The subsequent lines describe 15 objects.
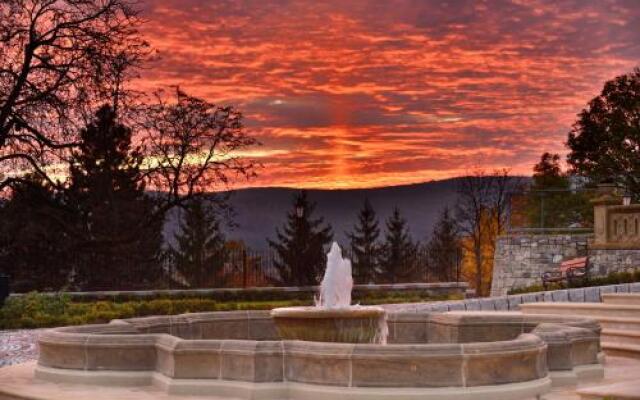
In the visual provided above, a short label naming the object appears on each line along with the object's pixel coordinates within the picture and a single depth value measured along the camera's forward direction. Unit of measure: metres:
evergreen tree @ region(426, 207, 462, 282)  40.28
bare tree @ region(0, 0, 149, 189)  25.73
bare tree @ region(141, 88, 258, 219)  35.59
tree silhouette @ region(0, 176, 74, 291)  27.83
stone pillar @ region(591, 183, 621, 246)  36.97
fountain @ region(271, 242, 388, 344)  13.37
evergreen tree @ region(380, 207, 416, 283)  39.84
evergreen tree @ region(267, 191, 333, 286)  40.87
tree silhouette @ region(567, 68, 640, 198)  53.19
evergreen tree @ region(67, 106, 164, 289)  28.92
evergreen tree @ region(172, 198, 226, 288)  36.34
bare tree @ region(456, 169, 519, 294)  69.94
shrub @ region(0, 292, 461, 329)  25.44
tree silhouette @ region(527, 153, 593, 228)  58.53
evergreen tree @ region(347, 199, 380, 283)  72.79
